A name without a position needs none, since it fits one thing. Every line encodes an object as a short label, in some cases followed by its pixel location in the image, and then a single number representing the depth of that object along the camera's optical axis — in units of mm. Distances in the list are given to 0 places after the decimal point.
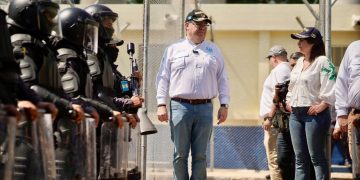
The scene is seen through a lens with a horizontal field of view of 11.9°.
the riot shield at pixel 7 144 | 10246
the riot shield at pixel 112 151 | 15060
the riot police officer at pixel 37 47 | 13130
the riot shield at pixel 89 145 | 13388
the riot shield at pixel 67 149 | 12920
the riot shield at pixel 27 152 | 11085
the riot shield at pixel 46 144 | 11451
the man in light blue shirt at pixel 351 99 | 15778
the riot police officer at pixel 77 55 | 15020
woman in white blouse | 17376
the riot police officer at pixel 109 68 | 17173
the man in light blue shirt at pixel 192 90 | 17660
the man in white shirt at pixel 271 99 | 21791
